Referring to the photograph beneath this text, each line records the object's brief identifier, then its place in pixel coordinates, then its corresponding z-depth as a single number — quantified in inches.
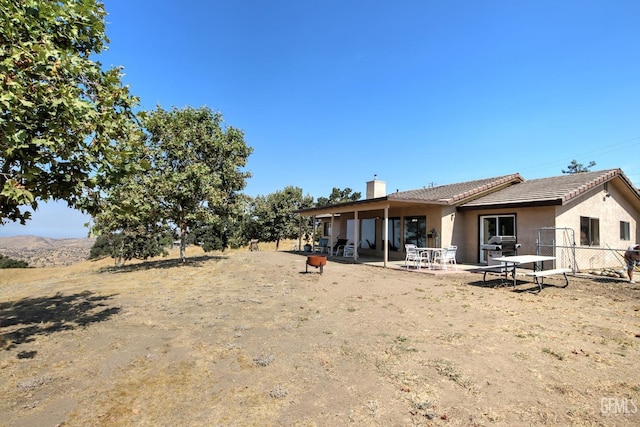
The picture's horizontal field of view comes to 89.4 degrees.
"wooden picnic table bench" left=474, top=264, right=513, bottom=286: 466.2
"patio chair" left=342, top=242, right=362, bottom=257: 761.6
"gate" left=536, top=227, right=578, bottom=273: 490.9
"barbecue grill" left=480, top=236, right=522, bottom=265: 509.3
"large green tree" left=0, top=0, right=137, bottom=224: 156.5
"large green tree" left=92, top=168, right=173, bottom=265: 242.6
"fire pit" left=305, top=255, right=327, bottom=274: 449.1
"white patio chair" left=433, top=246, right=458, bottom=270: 499.8
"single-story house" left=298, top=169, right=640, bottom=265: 512.4
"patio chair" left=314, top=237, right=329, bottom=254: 906.2
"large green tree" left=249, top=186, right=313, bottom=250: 1230.9
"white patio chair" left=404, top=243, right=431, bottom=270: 512.4
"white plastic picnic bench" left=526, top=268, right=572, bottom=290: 334.6
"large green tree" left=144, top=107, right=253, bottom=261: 515.8
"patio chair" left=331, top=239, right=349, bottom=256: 808.5
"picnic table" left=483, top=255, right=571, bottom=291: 343.1
